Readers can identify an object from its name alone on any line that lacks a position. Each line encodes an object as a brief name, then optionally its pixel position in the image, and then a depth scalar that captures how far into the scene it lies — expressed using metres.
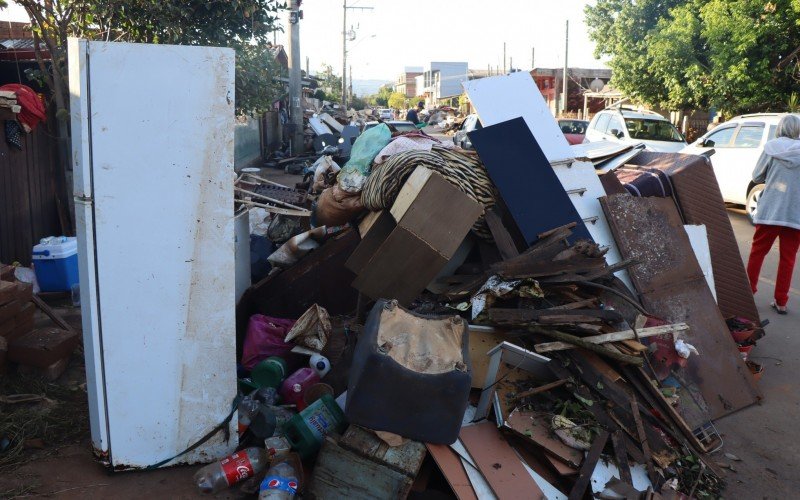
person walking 5.94
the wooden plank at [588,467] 3.20
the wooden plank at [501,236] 4.61
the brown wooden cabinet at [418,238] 4.06
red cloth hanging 6.45
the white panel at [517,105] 5.76
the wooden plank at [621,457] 3.34
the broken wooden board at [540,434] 3.37
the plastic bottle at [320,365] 4.19
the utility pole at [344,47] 49.88
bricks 4.32
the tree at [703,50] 14.41
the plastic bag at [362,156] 5.38
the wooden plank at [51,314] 4.95
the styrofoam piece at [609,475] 3.28
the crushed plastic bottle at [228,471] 3.25
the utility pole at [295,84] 18.42
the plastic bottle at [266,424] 3.54
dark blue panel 4.93
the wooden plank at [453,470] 3.07
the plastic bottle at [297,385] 3.98
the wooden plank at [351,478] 3.03
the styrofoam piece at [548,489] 3.22
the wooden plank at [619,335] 3.81
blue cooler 5.92
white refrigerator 3.07
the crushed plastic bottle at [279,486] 3.07
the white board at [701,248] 5.30
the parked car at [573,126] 19.16
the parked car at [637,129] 13.71
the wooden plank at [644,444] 3.44
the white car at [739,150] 10.68
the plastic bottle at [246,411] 3.62
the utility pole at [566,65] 30.38
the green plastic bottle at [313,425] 3.40
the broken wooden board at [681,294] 4.52
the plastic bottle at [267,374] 4.07
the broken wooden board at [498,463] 3.16
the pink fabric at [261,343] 4.39
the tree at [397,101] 71.71
